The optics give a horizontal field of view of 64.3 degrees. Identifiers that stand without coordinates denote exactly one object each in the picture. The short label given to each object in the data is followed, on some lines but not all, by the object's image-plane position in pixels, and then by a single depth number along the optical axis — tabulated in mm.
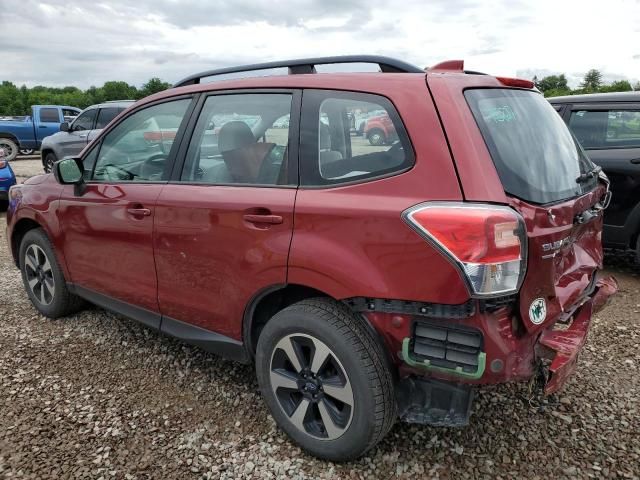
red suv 1905
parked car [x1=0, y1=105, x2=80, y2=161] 16709
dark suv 4781
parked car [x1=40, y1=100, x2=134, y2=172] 11938
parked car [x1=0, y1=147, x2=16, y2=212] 8133
